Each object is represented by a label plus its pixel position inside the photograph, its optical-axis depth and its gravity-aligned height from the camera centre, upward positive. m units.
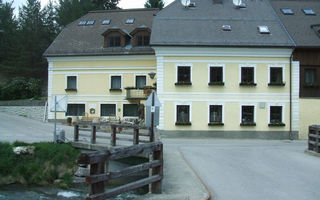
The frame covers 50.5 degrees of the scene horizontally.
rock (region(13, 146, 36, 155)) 15.04 -1.99
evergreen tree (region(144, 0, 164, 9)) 44.72 +13.72
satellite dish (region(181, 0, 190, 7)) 26.50 +8.21
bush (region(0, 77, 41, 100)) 36.16 +1.71
